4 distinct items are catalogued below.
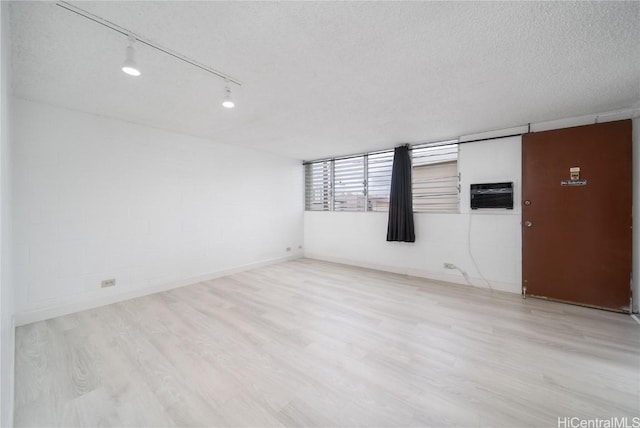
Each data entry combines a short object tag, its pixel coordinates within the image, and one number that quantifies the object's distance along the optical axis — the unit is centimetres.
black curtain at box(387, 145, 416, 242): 422
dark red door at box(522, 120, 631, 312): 281
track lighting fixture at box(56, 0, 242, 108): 143
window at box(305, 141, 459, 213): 407
